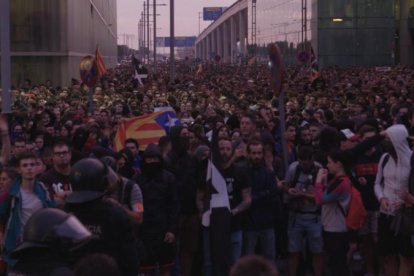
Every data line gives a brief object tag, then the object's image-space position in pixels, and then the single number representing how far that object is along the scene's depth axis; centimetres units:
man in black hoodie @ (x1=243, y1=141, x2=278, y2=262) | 939
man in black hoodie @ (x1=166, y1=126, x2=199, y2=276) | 937
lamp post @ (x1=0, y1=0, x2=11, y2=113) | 1241
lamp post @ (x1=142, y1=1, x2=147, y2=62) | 9664
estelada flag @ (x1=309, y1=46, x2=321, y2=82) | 2895
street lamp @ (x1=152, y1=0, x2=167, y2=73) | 4975
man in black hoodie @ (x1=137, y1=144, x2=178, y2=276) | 843
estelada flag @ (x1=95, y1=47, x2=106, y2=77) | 1835
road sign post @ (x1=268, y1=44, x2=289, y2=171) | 1005
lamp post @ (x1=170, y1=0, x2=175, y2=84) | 3294
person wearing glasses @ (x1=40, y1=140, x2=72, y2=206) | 798
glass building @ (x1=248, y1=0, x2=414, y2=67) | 5347
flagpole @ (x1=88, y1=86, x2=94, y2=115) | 1616
